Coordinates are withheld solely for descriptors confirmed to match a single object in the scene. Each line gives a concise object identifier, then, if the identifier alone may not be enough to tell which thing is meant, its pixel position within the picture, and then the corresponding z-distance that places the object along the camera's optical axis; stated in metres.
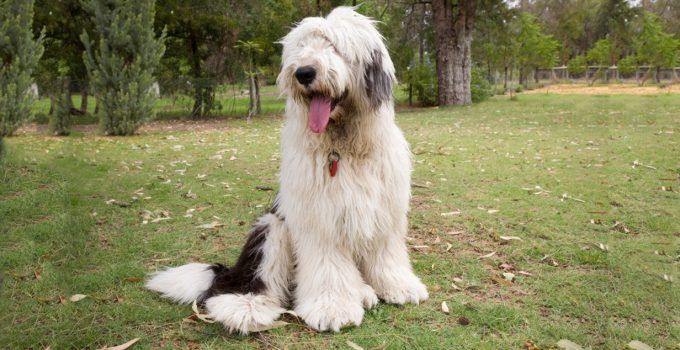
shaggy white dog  2.88
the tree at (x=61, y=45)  14.71
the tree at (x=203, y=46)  16.95
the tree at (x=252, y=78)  17.17
